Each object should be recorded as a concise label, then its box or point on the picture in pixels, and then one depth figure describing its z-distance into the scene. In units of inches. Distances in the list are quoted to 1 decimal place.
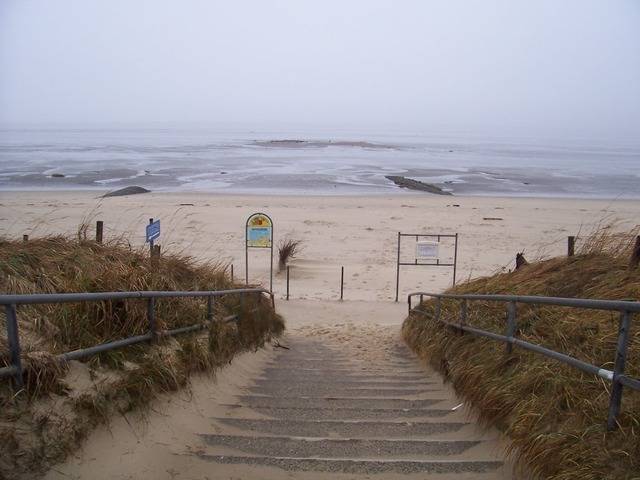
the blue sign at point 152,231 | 334.0
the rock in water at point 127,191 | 1439.8
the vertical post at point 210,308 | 235.3
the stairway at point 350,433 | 141.2
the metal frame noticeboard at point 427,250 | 621.6
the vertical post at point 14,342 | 122.8
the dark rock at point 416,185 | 1684.3
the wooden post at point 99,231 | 275.1
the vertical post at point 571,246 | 326.4
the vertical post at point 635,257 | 232.3
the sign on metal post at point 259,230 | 555.8
